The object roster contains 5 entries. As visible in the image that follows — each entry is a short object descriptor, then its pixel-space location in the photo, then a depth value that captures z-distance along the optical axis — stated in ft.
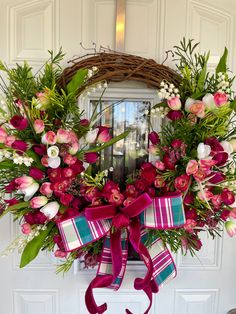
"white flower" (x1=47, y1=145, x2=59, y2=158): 2.41
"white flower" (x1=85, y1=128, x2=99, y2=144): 2.66
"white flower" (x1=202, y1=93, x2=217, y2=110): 2.52
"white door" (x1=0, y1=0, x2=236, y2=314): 3.15
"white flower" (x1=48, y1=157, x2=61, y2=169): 2.47
